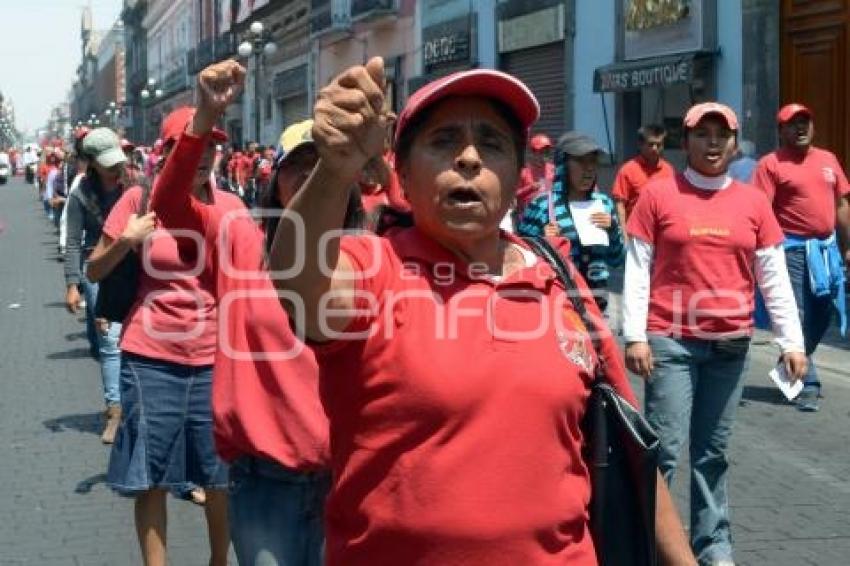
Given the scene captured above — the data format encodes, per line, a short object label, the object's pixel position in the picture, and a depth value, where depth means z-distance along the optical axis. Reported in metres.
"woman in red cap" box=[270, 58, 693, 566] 2.29
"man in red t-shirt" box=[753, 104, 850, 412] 9.09
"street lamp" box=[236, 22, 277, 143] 31.80
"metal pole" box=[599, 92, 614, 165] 19.77
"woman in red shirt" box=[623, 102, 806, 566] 5.37
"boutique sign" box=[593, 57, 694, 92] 16.83
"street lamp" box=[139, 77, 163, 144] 75.56
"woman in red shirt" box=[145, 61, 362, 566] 3.51
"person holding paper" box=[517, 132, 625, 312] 7.97
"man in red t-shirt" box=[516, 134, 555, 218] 9.21
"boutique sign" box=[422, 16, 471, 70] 26.17
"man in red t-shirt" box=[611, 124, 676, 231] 11.28
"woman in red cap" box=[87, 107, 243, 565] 4.80
